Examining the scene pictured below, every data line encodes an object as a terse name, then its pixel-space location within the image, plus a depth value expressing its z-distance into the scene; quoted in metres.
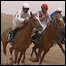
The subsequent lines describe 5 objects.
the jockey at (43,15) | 17.05
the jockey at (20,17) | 16.00
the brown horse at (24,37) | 15.47
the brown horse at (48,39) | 16.11
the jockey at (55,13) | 16.13
